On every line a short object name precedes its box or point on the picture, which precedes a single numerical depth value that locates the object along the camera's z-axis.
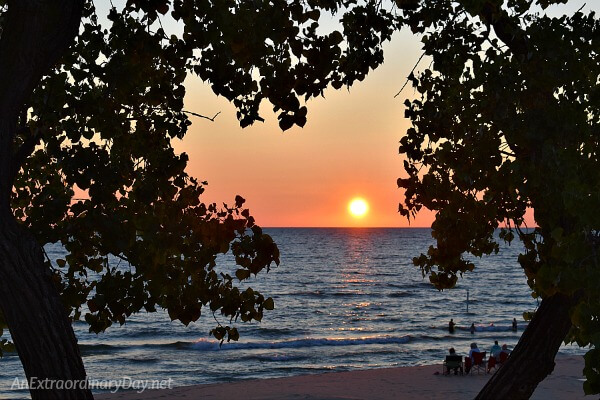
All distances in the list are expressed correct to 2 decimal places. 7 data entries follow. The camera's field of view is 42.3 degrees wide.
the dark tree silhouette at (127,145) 5.14
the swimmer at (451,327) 48.34
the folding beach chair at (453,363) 27.03
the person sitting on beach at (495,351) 27.09
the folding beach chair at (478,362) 27.00
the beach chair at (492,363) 26.75
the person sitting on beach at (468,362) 26.78
